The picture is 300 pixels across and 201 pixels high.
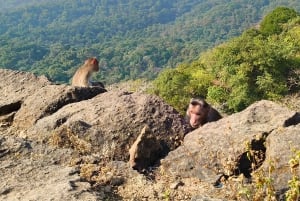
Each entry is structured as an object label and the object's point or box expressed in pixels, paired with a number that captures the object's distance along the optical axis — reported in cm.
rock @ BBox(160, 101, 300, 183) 442
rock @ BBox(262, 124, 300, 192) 402
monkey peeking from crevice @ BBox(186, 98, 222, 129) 628
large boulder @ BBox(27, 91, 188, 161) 516
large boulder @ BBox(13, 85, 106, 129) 607
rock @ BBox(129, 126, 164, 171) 478
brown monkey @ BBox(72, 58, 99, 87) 864
